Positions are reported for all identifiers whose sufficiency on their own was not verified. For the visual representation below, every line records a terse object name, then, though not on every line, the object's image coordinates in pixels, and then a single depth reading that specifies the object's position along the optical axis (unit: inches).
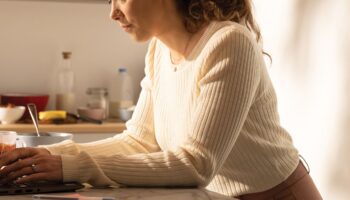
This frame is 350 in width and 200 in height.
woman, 56.6
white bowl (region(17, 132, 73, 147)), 75.1
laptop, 52.1
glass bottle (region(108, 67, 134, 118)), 148.5
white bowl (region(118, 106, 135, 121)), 140.7
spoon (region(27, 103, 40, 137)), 90.0
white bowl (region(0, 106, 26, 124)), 130.5
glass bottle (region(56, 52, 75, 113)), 144.8
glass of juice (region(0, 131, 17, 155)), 64.0
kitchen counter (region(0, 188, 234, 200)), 51.2
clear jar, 145.7
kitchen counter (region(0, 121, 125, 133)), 125.6
